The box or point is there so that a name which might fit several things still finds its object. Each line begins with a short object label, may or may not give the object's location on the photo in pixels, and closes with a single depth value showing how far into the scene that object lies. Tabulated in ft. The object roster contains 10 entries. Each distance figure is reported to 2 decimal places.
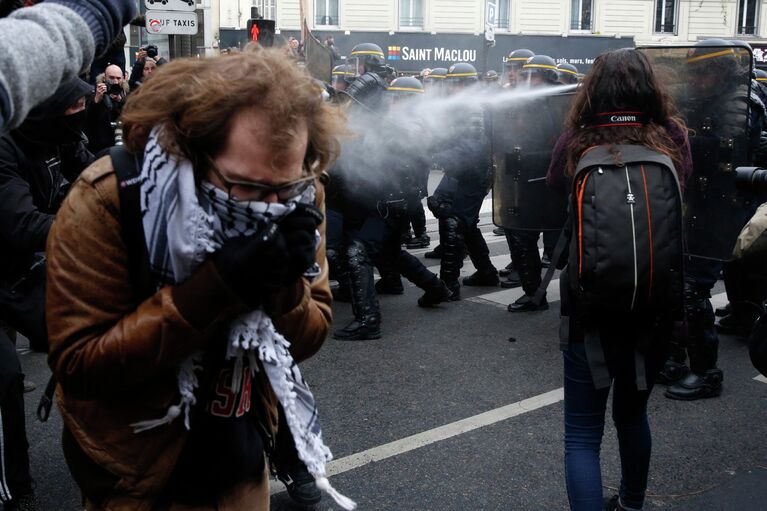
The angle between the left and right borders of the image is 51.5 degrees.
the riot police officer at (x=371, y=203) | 19.44
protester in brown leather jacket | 5.10
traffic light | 29.48
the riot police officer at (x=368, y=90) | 18.99
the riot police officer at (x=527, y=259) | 22.31
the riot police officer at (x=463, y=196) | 23.53
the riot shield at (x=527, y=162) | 18.71
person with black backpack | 8.70
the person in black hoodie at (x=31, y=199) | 10.85
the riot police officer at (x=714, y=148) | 14.52
